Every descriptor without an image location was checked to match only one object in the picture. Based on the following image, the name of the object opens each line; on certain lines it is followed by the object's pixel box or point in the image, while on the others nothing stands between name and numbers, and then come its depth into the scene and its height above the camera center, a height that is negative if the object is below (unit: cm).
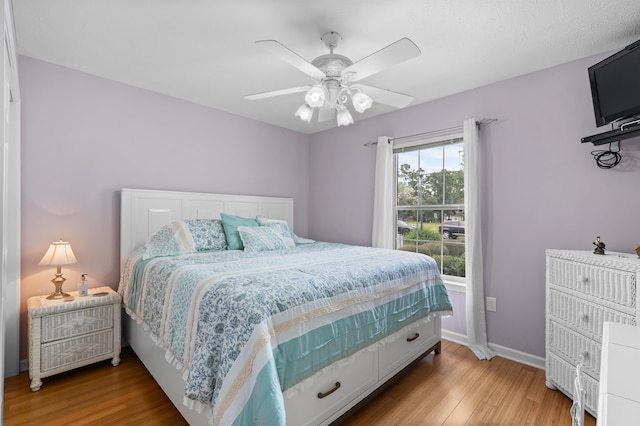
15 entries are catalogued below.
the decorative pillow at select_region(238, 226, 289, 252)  284 -25
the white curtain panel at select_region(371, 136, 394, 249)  351 +19
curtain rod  283 +85
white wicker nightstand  213 -89
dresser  173 -57
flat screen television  187 +84
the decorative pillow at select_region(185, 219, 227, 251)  281 -20
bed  133 -58
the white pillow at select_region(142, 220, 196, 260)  250 -25
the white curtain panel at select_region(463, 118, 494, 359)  280 -43
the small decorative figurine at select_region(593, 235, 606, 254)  202 -22
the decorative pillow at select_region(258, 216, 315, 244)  332 -17
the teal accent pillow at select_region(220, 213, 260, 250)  295 -14
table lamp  226 -35
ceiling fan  168 +88
